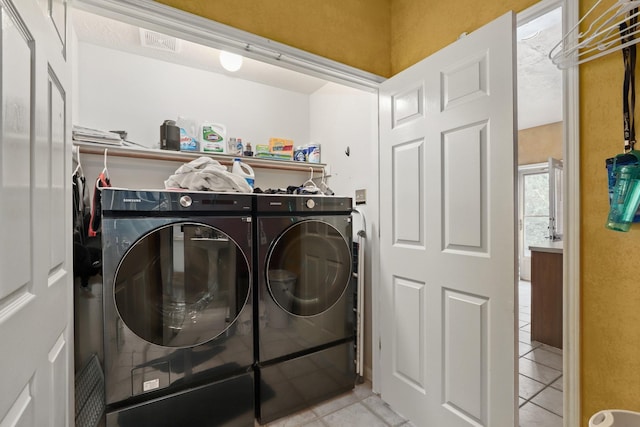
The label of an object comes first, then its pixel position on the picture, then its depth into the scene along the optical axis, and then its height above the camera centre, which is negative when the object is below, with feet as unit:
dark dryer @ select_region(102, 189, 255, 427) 4.33 -1.55
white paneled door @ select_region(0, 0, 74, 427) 1.85 -0.02
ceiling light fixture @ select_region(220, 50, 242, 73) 6.77 +3.61
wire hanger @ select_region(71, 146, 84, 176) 5.56 +0.89
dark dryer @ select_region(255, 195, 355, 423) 5.49 -1.80
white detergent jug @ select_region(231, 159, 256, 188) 7.07 +1.09
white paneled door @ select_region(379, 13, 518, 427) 4.01 -0.34
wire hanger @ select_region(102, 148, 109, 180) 5.81 +0.89
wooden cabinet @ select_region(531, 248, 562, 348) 8.94 -2.68
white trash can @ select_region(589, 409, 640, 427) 2.93 -2.08
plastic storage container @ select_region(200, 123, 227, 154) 7.16 +1.90
